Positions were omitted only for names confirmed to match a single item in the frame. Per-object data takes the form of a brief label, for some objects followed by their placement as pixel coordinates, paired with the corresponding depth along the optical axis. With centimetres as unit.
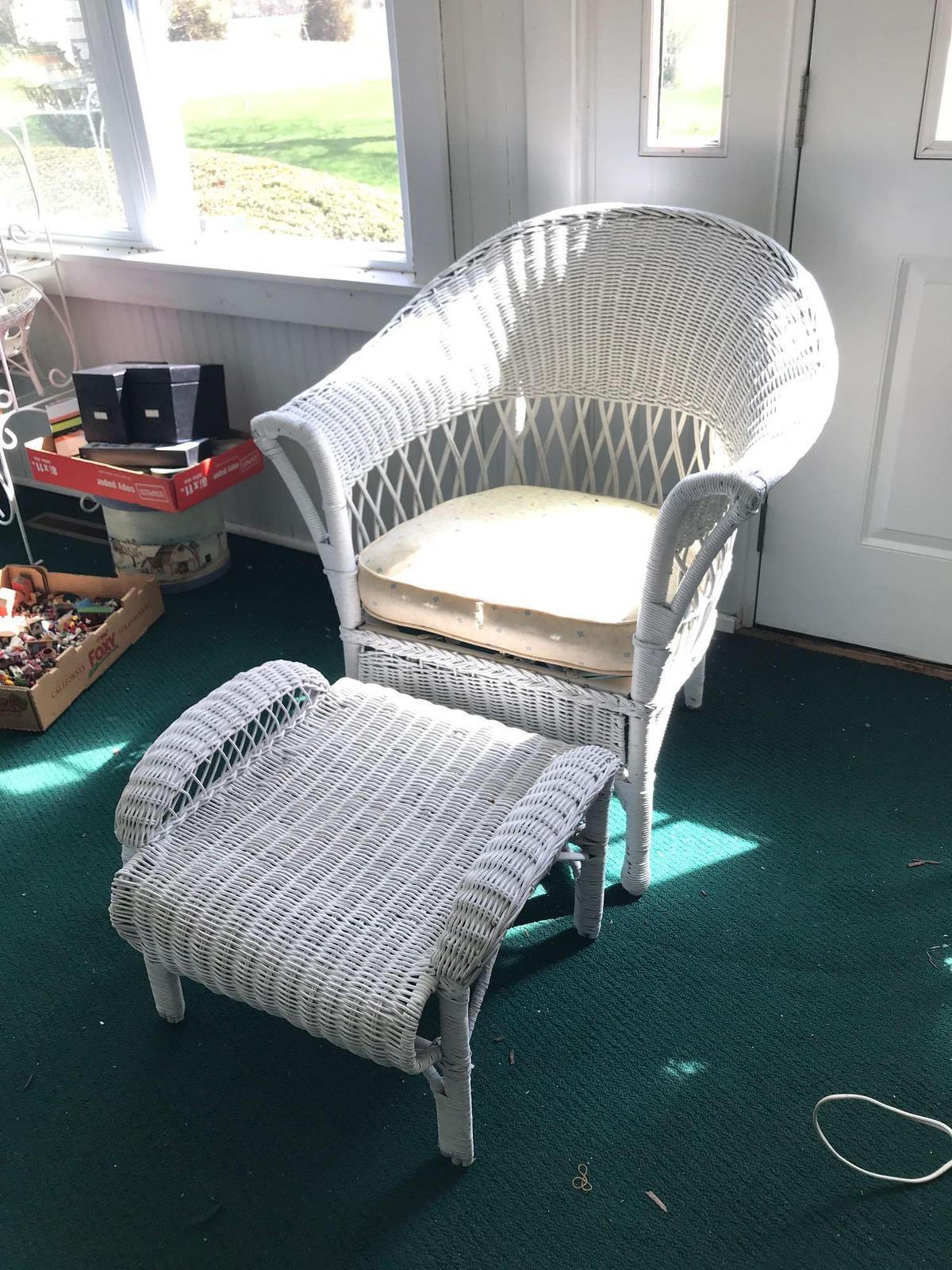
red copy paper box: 235
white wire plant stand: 259
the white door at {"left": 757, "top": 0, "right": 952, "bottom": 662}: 177
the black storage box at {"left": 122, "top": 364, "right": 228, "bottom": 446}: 240
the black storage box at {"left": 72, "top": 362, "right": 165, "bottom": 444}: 239
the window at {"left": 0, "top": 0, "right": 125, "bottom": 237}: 258
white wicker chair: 145
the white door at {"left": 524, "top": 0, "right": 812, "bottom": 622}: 184
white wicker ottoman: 119
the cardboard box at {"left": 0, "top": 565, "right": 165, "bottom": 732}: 211
